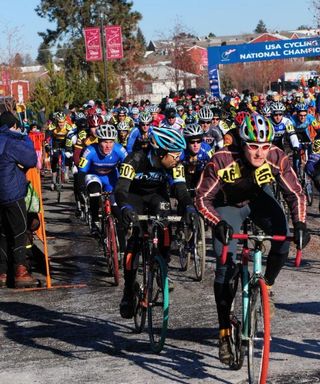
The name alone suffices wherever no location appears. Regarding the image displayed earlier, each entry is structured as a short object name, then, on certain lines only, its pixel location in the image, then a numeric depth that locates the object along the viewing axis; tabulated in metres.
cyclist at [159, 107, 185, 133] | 18.58
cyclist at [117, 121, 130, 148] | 17.39
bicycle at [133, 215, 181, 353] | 6.72
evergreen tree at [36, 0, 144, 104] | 64.06
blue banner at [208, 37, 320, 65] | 39.16
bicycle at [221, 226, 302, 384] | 5.51
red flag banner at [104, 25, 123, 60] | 37.09
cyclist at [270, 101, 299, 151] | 15.51
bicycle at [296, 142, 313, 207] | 15.53
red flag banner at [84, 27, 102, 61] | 36.75
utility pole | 36.54
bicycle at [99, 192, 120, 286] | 9.85
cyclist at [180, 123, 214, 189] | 12.27
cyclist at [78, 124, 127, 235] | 10.79
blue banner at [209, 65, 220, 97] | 39.78
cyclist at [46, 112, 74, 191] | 20.62
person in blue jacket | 9.70
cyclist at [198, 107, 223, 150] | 14.81
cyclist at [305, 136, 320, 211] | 11.90
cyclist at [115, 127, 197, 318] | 7.30
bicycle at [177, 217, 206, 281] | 9.91
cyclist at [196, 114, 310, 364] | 6.07
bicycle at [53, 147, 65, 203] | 19.28
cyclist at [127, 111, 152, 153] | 15.45
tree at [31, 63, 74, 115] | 37.78
